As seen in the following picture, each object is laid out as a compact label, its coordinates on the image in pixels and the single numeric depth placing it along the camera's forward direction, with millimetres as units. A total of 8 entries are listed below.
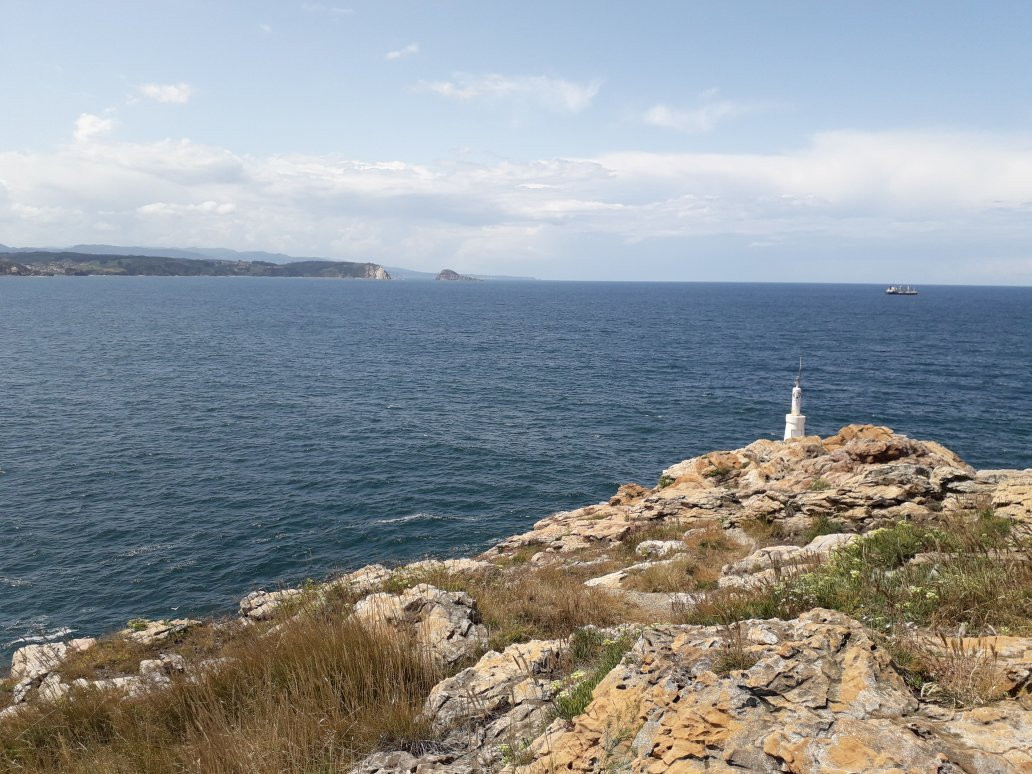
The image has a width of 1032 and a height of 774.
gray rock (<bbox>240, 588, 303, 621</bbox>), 10324
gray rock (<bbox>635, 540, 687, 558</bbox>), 15927
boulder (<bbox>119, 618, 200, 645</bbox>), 12456
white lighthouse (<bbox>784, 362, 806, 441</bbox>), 30344
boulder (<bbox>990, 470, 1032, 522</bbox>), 9969
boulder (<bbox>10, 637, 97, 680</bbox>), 11020
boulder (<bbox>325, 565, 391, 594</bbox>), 9530
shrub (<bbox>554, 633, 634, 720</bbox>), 5188
